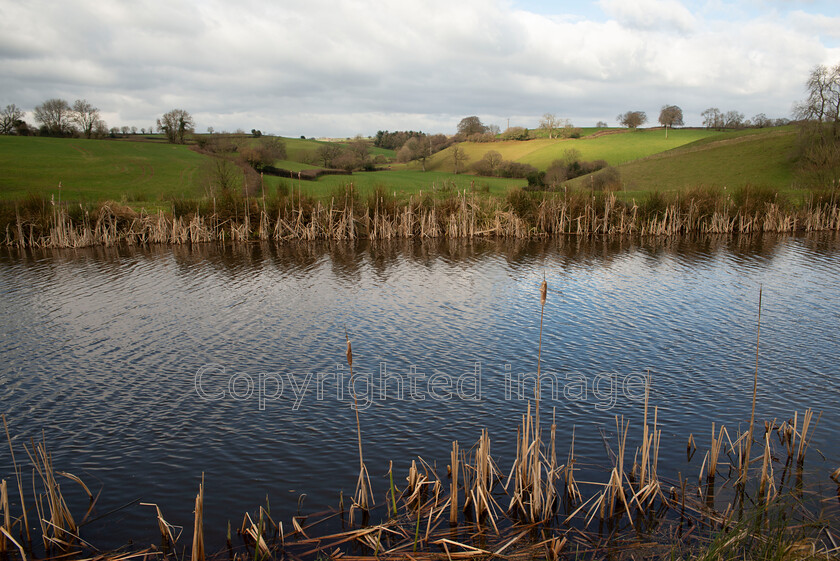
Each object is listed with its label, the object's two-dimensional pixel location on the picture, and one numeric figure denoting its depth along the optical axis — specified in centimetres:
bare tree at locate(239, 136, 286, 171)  5506
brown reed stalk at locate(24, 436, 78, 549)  629
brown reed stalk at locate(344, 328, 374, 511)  689
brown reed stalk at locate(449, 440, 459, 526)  640
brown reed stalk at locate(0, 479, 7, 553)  594
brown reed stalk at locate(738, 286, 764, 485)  681
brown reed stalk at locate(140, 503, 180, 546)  631
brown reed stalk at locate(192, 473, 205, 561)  572
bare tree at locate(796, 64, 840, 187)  4616
